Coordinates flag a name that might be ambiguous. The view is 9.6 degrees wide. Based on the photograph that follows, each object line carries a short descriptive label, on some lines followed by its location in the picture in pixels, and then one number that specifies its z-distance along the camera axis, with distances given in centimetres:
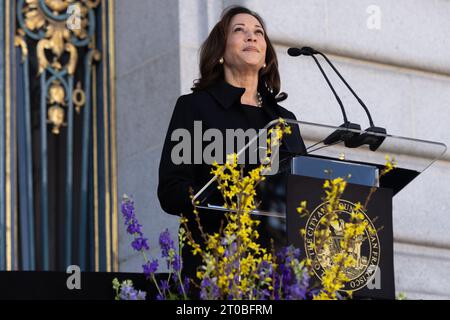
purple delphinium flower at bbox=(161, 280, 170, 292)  899
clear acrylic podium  948
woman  1112
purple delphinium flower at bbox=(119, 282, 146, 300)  832
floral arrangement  824
